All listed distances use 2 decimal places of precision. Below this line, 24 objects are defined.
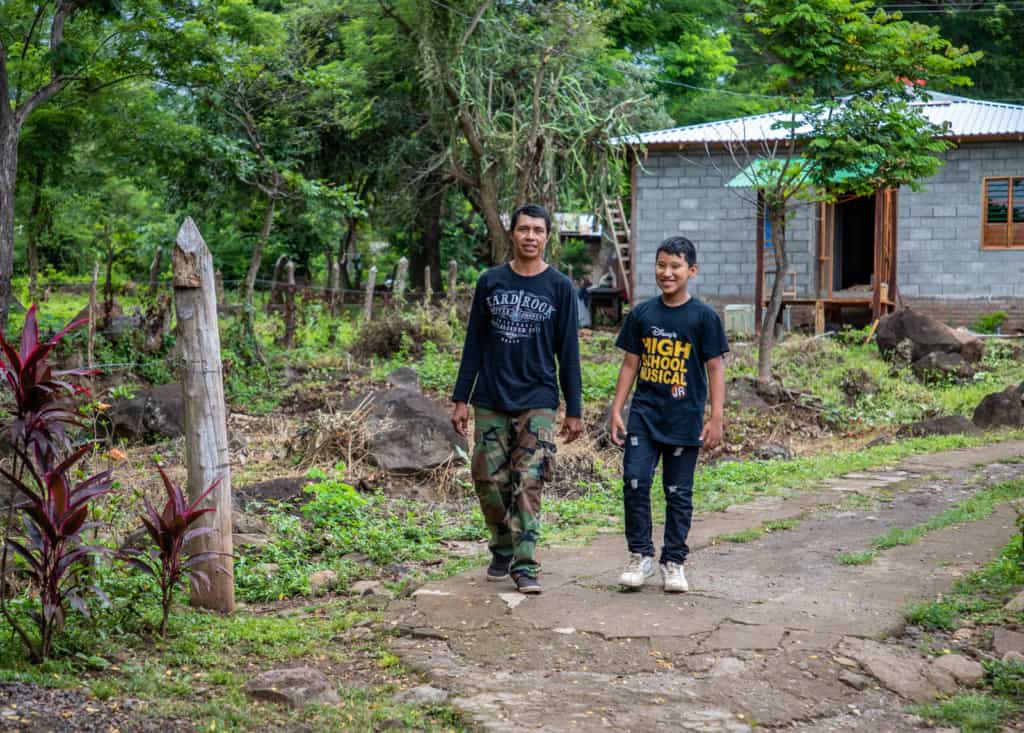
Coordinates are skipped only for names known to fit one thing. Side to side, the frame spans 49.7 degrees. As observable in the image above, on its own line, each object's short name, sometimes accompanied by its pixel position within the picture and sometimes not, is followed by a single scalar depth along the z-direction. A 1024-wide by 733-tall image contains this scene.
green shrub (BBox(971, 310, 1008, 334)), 19.42
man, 5.43
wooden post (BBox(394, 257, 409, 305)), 17.64
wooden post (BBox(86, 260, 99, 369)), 9.23
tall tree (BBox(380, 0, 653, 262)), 16.06
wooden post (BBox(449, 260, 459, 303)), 18.09
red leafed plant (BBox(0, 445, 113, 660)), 4.16
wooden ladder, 21.04
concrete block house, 19.88
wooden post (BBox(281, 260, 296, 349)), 16.41
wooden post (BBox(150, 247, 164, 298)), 16.61
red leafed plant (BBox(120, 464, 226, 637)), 4.57
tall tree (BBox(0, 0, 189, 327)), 12.27
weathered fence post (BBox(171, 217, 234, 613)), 5.09
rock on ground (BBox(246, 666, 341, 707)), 4.00
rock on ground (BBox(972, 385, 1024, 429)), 11.98
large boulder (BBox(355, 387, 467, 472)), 9.17
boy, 5.34
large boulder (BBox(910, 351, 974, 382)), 15.14
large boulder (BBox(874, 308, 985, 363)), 15.59
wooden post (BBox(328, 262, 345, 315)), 17.80
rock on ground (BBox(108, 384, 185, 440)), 11.17
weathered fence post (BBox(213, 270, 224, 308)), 15.10
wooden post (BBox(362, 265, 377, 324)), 17.05
